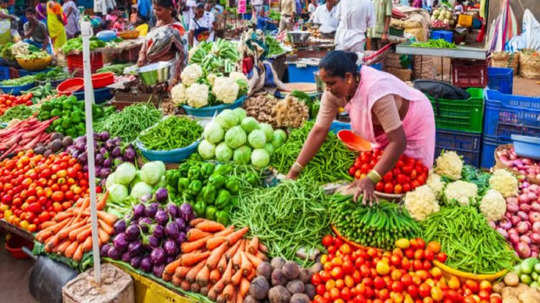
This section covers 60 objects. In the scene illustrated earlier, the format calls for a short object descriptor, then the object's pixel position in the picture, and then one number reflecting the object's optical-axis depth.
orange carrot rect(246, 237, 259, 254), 2.88
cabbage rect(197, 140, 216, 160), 3.98
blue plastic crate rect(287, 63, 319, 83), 6.91
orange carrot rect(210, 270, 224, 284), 2.72
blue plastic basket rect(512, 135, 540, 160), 4.27
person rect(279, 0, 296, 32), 13.41
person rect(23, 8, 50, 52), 11.81
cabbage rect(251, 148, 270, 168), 3.82
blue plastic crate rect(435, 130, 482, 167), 4.95
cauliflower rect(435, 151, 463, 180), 3.32
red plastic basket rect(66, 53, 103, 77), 8.15
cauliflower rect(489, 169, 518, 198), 3.13
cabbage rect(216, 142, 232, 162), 3.91
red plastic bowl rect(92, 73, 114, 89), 6.12
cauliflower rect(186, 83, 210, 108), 4.57
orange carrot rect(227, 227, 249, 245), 2.99
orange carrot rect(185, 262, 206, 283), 2.77
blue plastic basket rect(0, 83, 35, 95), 7.32
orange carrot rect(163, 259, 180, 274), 2.87
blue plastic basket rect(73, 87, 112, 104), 6.15
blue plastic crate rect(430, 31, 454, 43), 13.86
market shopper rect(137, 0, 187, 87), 5.34
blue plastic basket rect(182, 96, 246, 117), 4.61
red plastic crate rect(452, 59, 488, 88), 6.49
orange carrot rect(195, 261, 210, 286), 2.71
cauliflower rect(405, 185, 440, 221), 2.82
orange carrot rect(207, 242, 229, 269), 2.78
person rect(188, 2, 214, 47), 12.11
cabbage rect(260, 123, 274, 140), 4.05
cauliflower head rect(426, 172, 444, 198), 3.04
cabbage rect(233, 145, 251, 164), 3.87
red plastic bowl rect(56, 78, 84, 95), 6.23
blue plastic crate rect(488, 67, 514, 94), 6.60
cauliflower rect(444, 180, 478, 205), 2.93
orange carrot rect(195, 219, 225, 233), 3.12
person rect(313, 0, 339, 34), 8.94
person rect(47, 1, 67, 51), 10.88
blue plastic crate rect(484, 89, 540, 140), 4.62
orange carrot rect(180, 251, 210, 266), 2.86
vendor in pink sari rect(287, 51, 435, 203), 2.79
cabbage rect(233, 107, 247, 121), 4.09
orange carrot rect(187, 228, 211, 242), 3.03
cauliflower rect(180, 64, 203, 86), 4.84
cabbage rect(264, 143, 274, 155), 3.97
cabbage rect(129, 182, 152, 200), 3.62
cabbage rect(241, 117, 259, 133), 3.99
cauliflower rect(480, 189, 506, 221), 2.87
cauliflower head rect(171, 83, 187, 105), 4.73
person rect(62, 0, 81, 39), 12.27
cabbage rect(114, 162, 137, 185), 3.79
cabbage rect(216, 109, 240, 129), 4.00
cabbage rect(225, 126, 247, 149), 3.89
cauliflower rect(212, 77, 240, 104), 4.57
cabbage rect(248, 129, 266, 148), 3.88
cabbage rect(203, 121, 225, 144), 3.95
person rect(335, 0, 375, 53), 7.39
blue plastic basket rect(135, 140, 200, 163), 3.95
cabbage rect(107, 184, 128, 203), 3.70
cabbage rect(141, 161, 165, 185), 3.68
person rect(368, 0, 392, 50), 8.88
